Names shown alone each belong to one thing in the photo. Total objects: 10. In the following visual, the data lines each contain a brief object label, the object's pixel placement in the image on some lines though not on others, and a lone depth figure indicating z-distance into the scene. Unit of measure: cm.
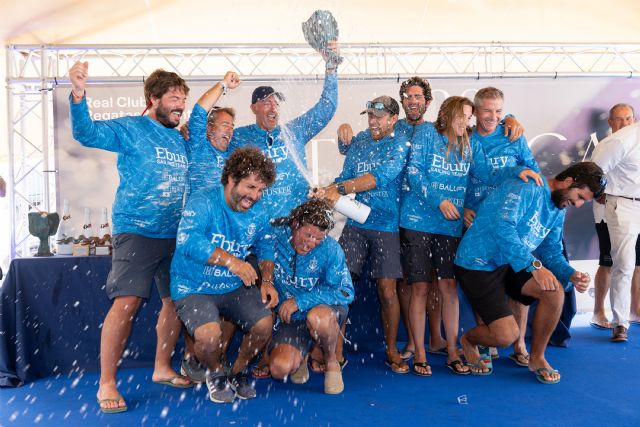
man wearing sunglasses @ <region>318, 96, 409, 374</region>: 359
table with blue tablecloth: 358
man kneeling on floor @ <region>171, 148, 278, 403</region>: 282
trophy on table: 387
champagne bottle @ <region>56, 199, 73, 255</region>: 381
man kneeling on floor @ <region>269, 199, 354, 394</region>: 313
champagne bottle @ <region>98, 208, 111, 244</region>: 395
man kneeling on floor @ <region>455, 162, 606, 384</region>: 321
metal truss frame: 498
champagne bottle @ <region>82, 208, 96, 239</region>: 420
